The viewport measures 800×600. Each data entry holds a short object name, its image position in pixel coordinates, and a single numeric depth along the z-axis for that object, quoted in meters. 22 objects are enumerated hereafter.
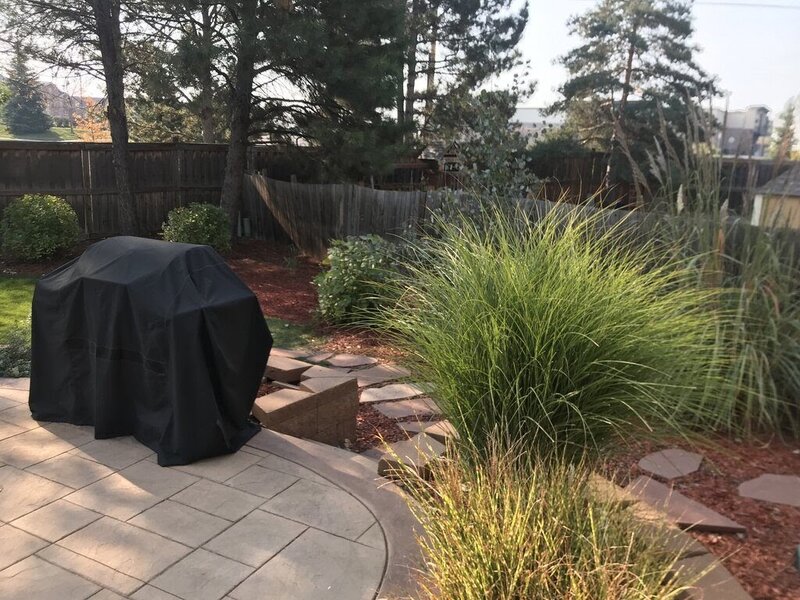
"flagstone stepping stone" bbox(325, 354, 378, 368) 5.36
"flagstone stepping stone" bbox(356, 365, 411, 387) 4.93
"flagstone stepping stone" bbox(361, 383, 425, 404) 4.58
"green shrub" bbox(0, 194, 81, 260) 8.62
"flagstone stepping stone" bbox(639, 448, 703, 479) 3.11
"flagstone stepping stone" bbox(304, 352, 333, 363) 5.39
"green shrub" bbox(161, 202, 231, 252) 9.89
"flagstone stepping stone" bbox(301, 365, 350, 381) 4.45
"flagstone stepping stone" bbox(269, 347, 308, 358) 5.35
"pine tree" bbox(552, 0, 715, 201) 19.73
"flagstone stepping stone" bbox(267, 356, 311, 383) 4.50
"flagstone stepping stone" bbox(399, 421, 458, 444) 2.84
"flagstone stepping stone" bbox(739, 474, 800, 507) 2.85
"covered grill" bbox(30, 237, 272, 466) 3.05
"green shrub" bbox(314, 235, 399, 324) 6.43
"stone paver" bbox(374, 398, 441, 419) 4.29
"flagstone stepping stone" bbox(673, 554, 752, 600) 2.02
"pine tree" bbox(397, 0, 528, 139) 19.56
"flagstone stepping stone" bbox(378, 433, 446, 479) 2.93
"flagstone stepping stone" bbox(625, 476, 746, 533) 2.52
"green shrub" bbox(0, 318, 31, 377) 4.47
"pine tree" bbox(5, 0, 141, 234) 9.69
